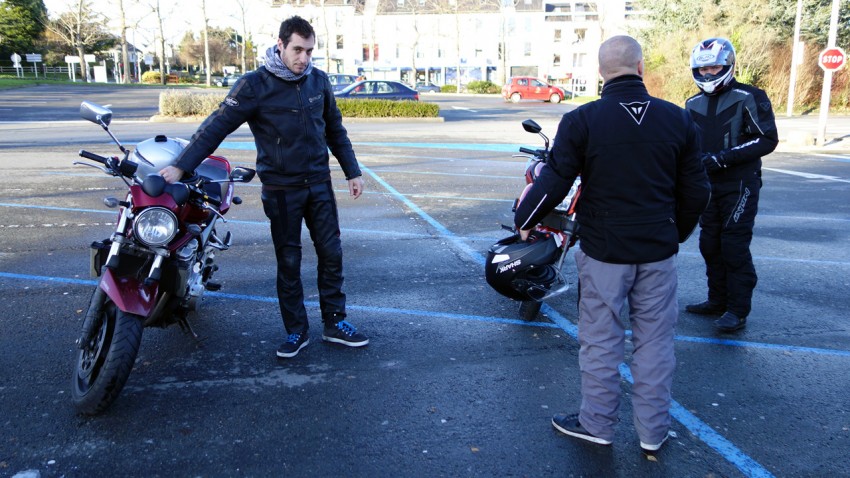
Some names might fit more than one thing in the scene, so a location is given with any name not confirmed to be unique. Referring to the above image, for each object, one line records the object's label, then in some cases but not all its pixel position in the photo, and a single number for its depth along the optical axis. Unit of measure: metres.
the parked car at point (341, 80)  35.94
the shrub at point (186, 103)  23.39
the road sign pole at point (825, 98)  17.72
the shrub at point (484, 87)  57.31
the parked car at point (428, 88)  61.72
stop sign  17.89
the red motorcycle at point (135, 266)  3.39
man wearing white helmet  4.63
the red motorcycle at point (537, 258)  4.62
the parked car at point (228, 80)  56.46
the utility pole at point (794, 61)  25.04
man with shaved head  2.98
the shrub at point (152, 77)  67.75
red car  42.53
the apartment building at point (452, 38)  72.50
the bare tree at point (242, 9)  53.16
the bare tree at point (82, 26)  60.03
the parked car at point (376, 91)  27.50
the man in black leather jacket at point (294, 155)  3.97
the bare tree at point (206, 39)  54.30
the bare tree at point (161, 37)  56.00
